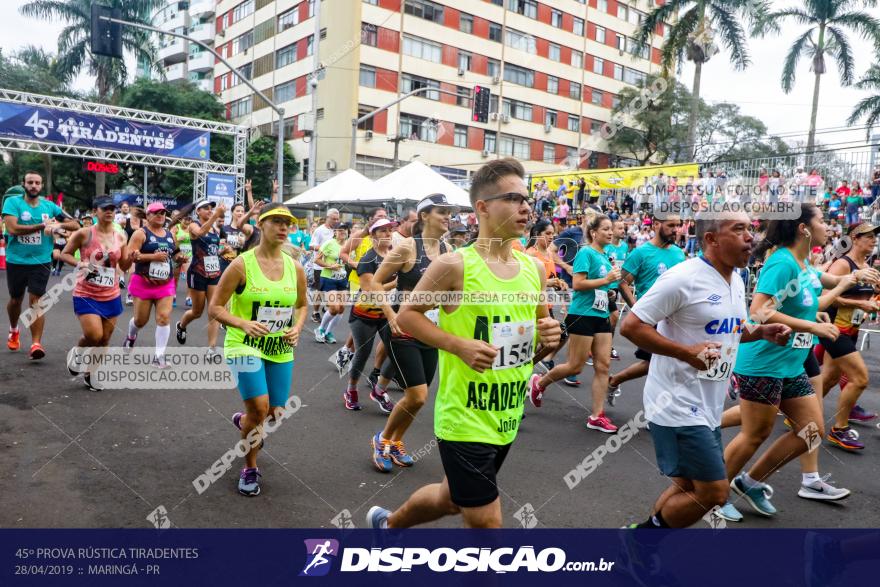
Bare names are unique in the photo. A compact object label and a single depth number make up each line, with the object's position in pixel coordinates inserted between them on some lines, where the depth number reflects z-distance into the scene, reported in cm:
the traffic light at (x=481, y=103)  1847
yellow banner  2092
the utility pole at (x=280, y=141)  1912
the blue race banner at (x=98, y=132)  1758
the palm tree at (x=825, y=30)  2470
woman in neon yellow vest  411
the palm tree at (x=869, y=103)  2516
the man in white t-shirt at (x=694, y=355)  302
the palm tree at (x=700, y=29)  2508
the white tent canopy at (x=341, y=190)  1844
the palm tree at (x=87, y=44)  3142
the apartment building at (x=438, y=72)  3766
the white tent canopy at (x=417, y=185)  1561
